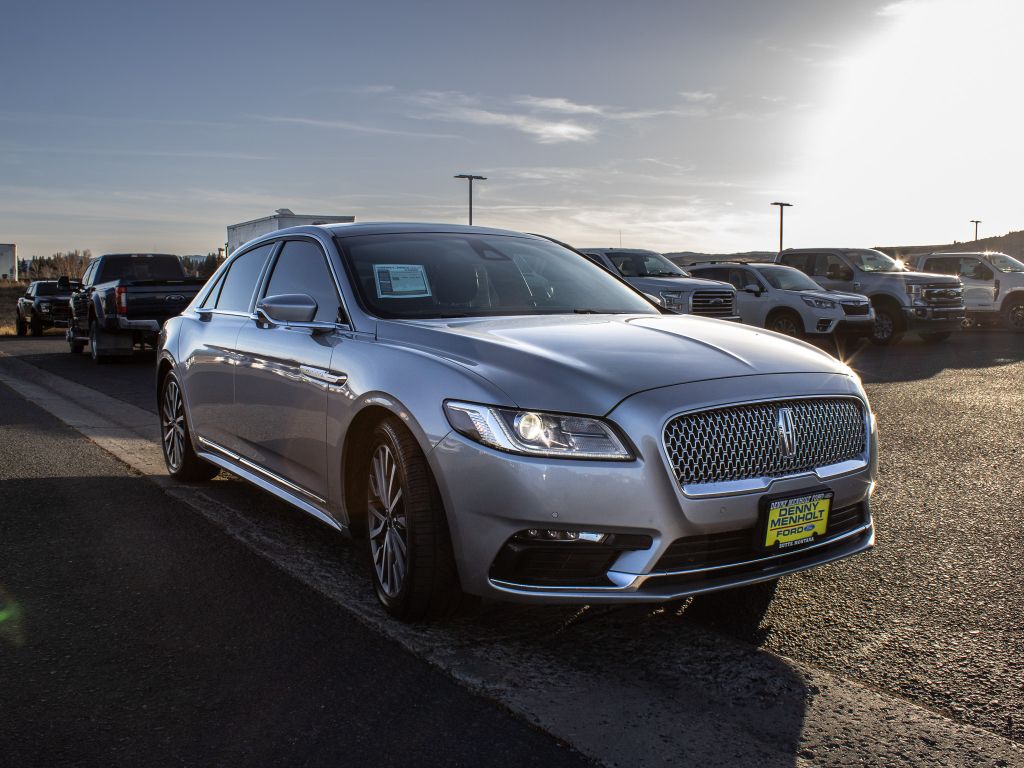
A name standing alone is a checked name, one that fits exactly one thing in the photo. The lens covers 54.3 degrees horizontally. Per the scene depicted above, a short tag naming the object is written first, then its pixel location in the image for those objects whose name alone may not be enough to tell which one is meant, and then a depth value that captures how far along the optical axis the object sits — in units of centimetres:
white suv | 1836
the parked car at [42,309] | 2875
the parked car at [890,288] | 2008
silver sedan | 334
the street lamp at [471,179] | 5394
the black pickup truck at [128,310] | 1675
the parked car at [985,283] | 2419
